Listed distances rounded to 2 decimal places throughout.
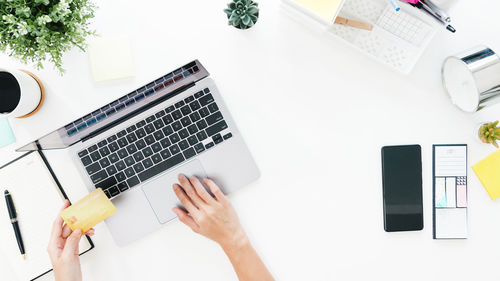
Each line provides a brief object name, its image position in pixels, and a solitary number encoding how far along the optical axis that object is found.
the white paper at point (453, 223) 0.92
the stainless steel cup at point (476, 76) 0.81
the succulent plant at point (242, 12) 0.84
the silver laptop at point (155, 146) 0.88
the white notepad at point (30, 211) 0.90
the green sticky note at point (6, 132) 0.92
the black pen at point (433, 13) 0.79
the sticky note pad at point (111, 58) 0.90
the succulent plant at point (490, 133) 0.86
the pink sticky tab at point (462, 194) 0.92
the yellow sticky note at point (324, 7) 0.79
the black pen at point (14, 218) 0.89
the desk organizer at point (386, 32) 0.88
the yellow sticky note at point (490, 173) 0.92
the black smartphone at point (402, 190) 0.92
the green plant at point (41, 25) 0.67
